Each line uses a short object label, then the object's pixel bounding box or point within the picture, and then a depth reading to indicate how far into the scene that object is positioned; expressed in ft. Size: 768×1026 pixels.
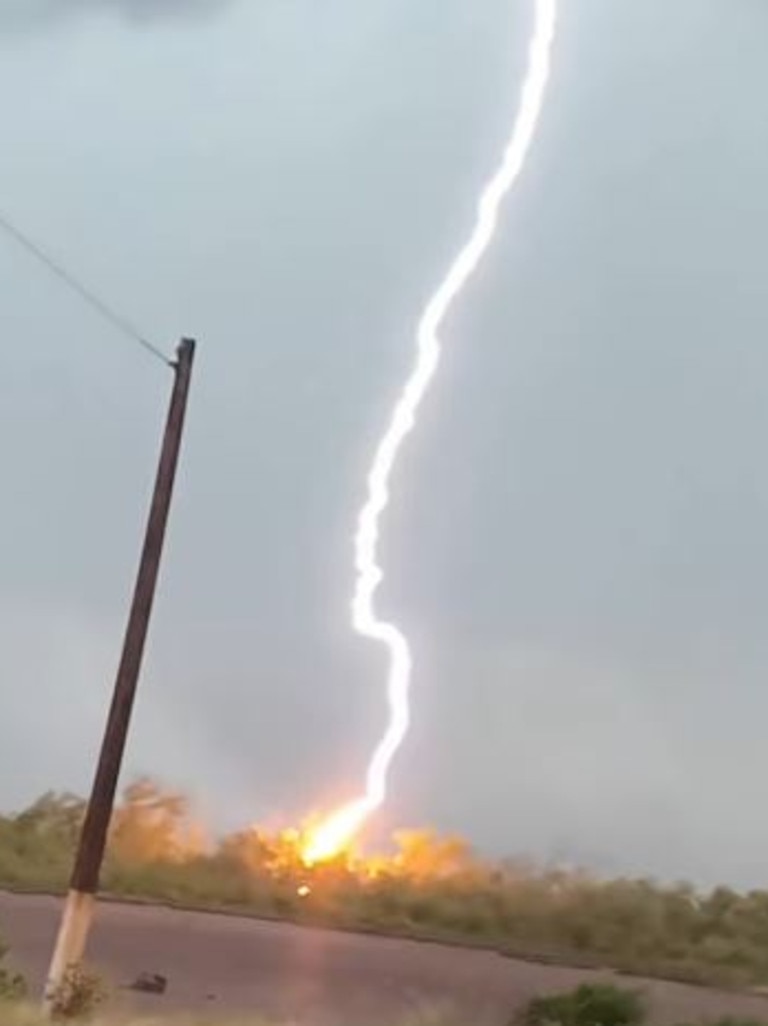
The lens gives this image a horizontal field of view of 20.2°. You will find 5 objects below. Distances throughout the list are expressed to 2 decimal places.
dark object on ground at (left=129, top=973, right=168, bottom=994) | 129.80
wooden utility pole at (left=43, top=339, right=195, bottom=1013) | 104.68
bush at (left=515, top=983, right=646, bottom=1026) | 124.98
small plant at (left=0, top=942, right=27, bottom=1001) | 104.42
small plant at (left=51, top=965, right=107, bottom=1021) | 97.76
